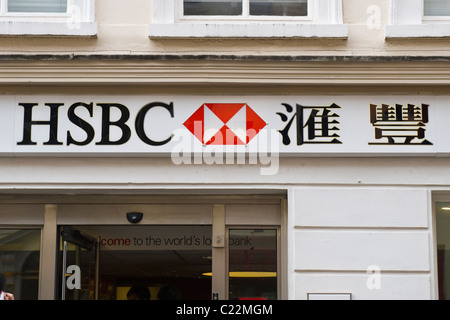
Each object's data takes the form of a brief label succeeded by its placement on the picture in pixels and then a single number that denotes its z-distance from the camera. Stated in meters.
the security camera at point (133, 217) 9.52
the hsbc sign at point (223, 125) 8.73
